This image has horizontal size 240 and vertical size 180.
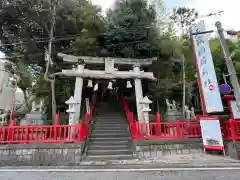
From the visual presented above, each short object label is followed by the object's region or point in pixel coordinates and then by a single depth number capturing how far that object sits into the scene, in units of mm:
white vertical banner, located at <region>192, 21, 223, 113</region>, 6003
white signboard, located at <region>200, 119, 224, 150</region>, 5906
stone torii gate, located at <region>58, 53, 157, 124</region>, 8352
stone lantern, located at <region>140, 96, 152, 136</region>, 7707
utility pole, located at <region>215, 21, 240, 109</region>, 5346
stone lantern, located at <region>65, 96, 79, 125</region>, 7329
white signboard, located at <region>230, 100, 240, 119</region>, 6035
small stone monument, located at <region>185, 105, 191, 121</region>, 11352
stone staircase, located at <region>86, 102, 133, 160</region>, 6157
